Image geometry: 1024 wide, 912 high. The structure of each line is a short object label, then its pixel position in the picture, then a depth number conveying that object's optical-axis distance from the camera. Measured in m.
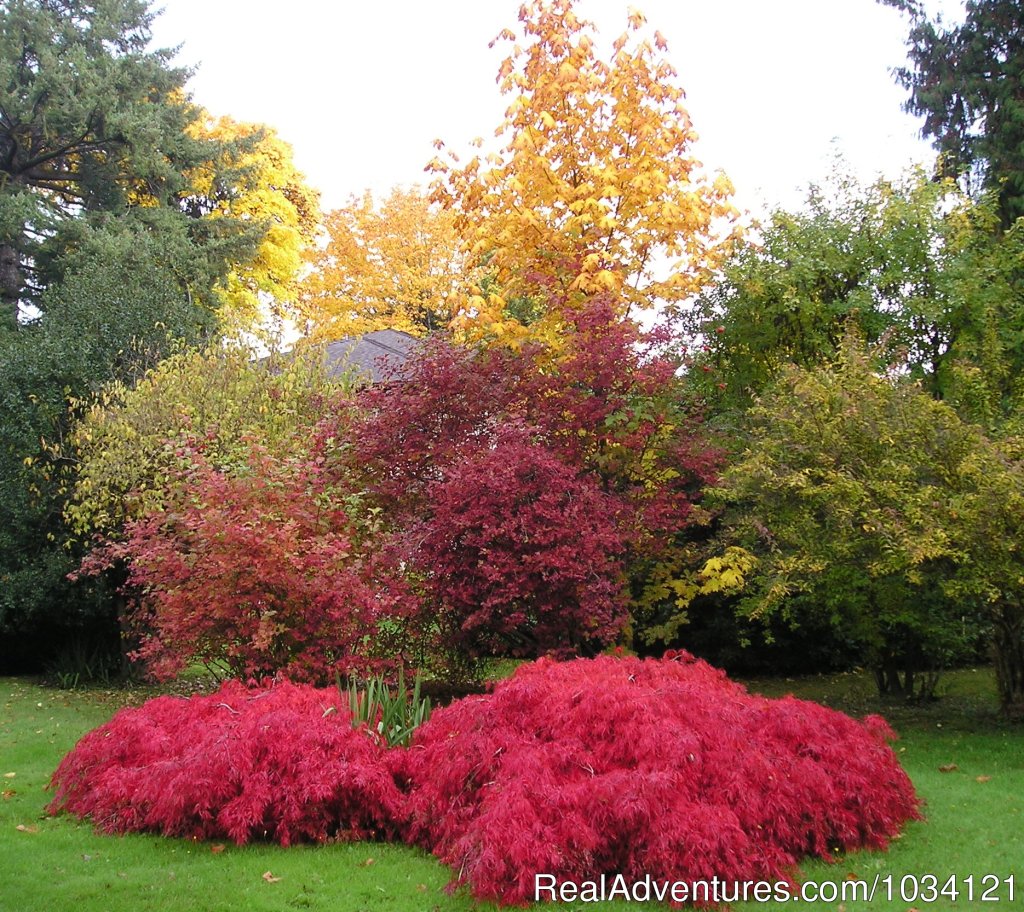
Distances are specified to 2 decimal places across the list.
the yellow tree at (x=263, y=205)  24.62
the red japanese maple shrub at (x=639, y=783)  4.65
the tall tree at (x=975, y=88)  15.16
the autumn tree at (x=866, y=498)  7.58
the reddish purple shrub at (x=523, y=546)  8.04
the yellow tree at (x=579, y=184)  11.05
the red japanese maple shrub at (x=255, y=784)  5.50
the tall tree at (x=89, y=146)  19.78
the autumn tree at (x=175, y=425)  10.61
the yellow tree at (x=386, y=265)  29.84
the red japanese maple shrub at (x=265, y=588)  7.93
